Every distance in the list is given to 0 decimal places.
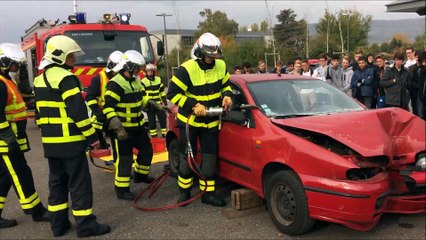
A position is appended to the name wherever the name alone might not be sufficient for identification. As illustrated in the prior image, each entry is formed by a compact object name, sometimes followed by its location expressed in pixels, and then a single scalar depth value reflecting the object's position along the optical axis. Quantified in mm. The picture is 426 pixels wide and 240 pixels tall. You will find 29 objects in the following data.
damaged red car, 3469
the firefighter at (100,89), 5262
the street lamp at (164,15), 29188
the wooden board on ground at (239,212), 4551
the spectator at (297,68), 8672
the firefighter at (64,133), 4016
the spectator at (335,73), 8500
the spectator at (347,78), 8586
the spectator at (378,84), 8117
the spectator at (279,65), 9574
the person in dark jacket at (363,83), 8320
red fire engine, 9398
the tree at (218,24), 73188
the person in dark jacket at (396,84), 7570
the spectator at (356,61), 8761
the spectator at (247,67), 10523
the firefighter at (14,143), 4398
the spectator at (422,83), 7172
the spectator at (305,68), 8867
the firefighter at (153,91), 9117
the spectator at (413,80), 7677
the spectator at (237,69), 11120
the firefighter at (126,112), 5117
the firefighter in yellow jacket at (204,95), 4715
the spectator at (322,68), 8726
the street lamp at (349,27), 41341
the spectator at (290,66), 10177
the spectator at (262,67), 10603
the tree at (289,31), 53094
